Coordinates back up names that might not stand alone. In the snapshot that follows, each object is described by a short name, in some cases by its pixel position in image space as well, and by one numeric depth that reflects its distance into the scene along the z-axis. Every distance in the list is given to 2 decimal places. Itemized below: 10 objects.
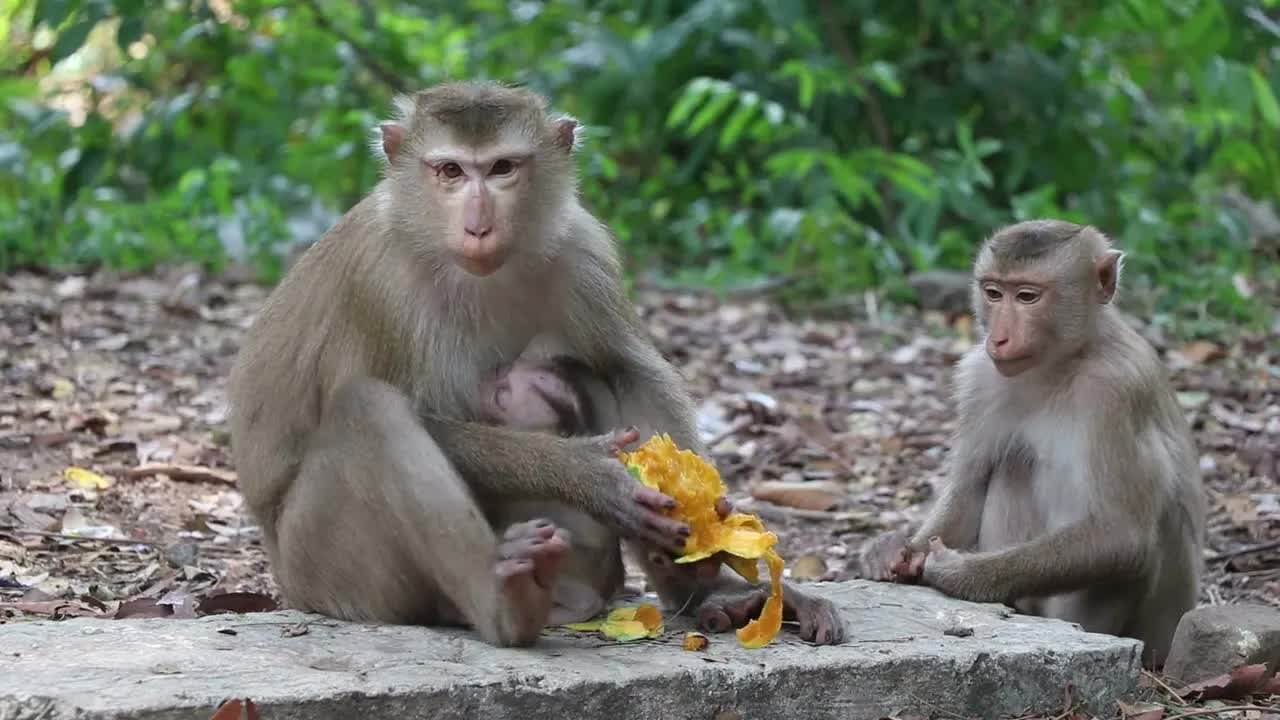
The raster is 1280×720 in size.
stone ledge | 3.79
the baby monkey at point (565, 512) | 4.83
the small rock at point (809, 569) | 6.42
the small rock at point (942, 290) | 10.87
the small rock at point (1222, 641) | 4.98
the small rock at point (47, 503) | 6.25
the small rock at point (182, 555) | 5.94
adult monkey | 4.42
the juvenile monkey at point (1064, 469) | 5.42
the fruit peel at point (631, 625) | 4.65
